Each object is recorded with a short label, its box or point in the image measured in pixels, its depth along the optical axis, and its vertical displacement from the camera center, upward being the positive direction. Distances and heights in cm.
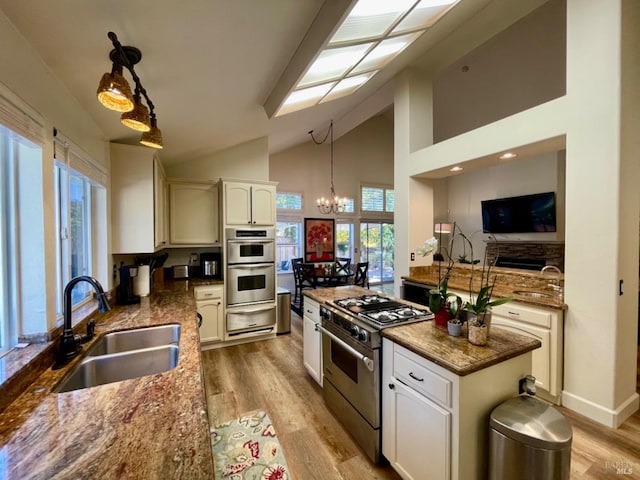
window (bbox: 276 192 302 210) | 659 +89
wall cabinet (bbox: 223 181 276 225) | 354 +46
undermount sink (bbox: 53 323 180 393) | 142 -71
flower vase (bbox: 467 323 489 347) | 141 -52
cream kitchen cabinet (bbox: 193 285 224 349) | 336 -94
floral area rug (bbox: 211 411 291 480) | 165 -145
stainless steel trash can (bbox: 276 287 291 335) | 398 -113
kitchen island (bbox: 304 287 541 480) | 125 -81
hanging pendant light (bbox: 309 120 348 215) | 628 +83
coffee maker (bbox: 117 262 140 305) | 248 -47
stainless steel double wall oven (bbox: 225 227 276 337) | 353 -60
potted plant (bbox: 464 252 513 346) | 141 -46
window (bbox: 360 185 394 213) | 772 +109
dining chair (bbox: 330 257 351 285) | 571 -76
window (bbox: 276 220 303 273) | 666 -16
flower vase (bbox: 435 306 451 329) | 165 -50
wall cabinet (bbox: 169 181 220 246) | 355 +31
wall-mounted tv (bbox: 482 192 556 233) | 527 +45
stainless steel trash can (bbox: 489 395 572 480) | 114 -91
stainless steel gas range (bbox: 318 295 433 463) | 170 -86
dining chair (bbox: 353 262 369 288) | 574 -83
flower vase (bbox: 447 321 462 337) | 154 -54
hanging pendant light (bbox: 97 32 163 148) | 108 +61
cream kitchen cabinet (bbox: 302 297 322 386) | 248 -101
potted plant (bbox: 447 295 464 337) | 154 -49
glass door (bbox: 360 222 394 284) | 774 -38
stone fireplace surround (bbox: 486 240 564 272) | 531 -32
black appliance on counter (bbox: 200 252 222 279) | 378 -41
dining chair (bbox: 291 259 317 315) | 547 -78
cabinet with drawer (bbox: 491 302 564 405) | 224 -91
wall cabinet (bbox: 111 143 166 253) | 250 +36
